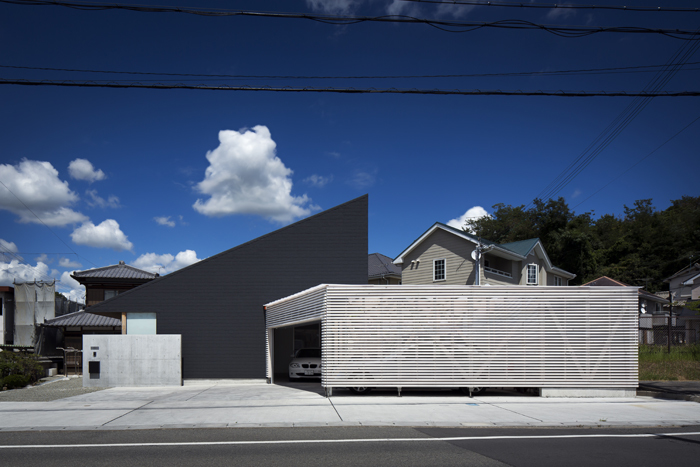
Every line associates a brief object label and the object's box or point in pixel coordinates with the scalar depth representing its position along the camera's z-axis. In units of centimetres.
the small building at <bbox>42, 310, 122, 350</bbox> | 2708
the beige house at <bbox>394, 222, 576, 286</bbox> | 2869
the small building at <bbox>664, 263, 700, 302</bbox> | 4288
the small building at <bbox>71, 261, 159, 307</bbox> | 3149
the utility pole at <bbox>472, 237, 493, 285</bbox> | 2645
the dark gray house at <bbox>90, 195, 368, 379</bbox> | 1969
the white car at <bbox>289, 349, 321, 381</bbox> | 1900
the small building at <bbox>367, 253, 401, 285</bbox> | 3416
